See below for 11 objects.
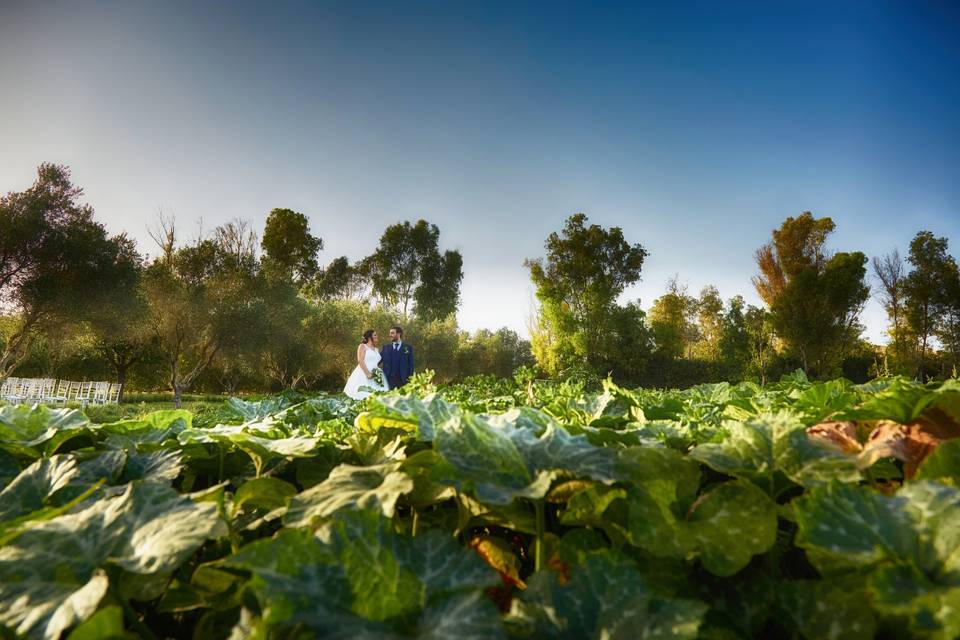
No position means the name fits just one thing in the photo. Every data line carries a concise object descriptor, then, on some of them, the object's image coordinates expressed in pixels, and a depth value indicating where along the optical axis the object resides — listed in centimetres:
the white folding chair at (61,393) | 2140
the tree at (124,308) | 1919
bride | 1112
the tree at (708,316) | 3666
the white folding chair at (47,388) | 2186
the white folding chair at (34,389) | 2158
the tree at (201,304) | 2177
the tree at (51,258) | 1789
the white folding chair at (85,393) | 2241
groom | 1065
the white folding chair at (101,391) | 2314
